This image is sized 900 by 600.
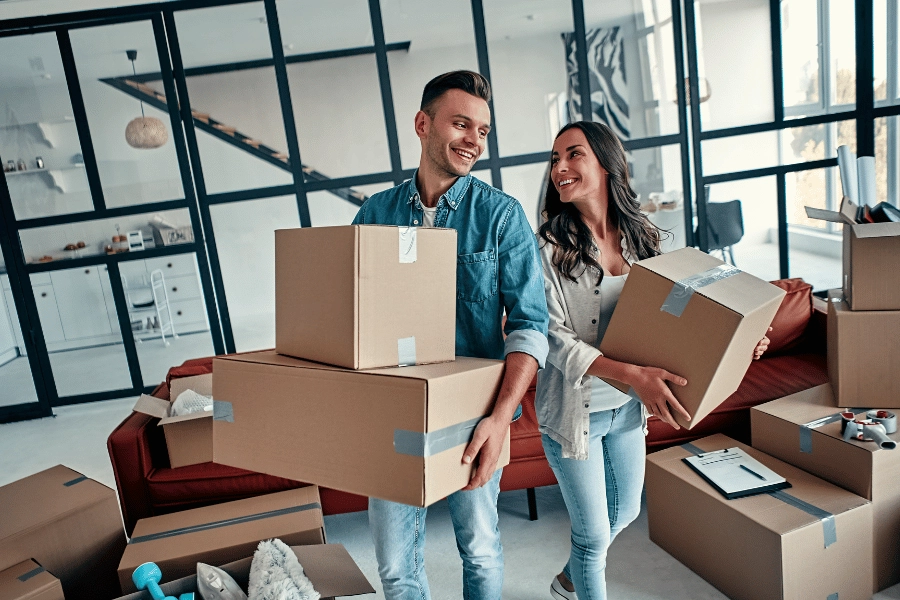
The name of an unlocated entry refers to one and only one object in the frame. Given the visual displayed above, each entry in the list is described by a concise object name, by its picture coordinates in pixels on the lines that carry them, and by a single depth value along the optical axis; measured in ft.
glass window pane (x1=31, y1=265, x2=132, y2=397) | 13.32
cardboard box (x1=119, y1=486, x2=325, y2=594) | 5.08
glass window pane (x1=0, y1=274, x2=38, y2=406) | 13.24
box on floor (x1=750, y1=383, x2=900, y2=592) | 5.04
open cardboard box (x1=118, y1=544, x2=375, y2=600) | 4.09
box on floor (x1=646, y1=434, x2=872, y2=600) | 4.85
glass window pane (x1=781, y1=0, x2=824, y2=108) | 12.87
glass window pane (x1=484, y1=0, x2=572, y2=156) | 12.78
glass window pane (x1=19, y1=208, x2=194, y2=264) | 13.08
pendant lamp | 12.78
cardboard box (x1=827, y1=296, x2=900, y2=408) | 5.44
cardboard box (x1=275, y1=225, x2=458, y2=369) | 2.98
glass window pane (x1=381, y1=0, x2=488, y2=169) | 12.67
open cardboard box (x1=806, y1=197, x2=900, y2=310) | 5.14
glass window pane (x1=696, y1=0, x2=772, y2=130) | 13.03
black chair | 13.53
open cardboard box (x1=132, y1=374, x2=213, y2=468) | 6.44
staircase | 12.69
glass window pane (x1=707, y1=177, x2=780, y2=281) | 13.53
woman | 4.27
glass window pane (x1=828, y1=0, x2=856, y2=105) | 12.78
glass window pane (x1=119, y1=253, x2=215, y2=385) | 13.37
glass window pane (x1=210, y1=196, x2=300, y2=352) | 13.26
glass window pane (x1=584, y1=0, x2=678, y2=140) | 12.87
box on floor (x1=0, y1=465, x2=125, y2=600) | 5.02
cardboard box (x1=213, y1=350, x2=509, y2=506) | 2.93
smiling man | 3.70
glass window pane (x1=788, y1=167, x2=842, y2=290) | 13.51
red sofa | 6.52
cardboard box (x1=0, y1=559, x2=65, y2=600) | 4.42
